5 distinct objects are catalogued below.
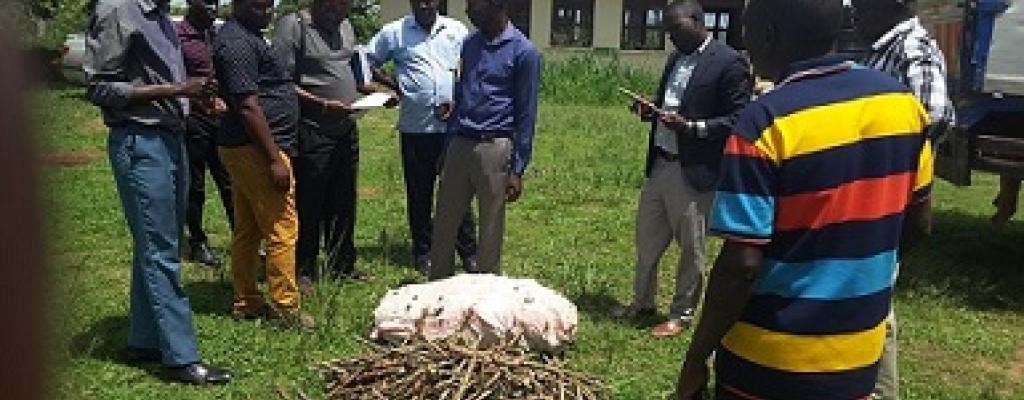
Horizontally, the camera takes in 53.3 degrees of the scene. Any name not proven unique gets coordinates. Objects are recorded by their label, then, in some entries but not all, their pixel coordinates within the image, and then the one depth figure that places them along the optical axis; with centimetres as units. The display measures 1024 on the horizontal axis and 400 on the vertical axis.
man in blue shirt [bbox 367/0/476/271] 635
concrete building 2548
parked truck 612
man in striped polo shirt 228
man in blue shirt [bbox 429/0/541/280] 528
